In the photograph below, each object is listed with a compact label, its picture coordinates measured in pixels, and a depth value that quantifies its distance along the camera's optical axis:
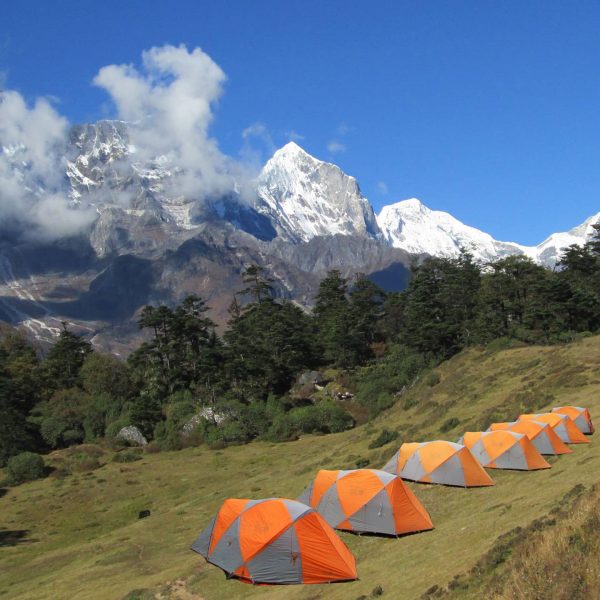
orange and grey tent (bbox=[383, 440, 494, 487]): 23.33
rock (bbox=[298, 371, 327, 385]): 73.81
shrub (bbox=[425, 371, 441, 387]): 54.94
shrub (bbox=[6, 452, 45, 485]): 50.75
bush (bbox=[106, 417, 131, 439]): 66.00
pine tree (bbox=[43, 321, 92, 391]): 86.25
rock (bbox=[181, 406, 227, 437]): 63.84
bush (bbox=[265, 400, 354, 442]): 58.64
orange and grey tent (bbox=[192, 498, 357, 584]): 16.83
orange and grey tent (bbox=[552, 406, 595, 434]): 26.94
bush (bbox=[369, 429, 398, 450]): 39.69
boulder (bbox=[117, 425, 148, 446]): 64.38
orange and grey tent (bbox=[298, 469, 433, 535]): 19.61
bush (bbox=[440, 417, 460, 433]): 35.75
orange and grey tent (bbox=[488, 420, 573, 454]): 25.16
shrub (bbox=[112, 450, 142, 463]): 56.37
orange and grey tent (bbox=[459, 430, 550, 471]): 23.97
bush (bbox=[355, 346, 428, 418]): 60.78
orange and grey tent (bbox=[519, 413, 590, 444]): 26.03
